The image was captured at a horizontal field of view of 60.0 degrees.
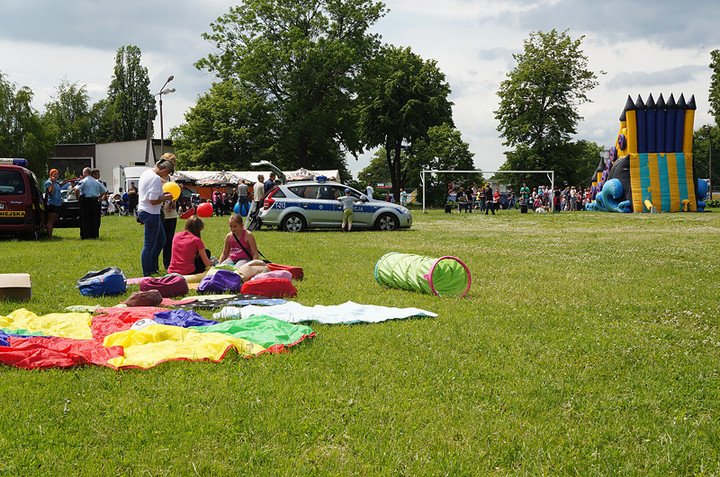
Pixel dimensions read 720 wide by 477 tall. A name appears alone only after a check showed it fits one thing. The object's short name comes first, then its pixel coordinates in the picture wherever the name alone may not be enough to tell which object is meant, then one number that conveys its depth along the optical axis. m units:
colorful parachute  4.66
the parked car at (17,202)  16.12
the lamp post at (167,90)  35.16
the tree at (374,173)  123.08
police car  20.77
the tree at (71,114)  76.25
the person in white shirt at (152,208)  9.31
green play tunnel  8.00
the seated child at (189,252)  9.55
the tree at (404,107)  59.28
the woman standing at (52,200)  17.61
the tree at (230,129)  51.78
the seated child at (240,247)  9.84
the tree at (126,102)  80.25
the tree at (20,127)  50.25
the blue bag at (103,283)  7.90
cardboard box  7.17
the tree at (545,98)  52.59
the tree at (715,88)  53.41
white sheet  6.32
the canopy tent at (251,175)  41.97
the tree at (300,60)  48.53
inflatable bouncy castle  35.28
